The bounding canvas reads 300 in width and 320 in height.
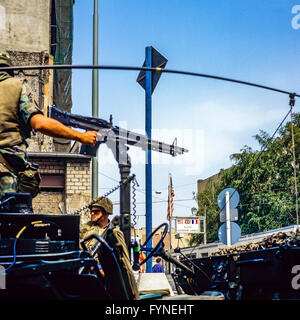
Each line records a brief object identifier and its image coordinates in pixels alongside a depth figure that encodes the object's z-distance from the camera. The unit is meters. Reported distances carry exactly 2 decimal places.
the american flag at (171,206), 27.89
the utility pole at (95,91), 13.52
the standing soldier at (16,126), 3.71
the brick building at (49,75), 17.73
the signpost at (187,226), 26.45
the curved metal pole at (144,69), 4.12
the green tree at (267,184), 38.72
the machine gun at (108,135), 4.22
